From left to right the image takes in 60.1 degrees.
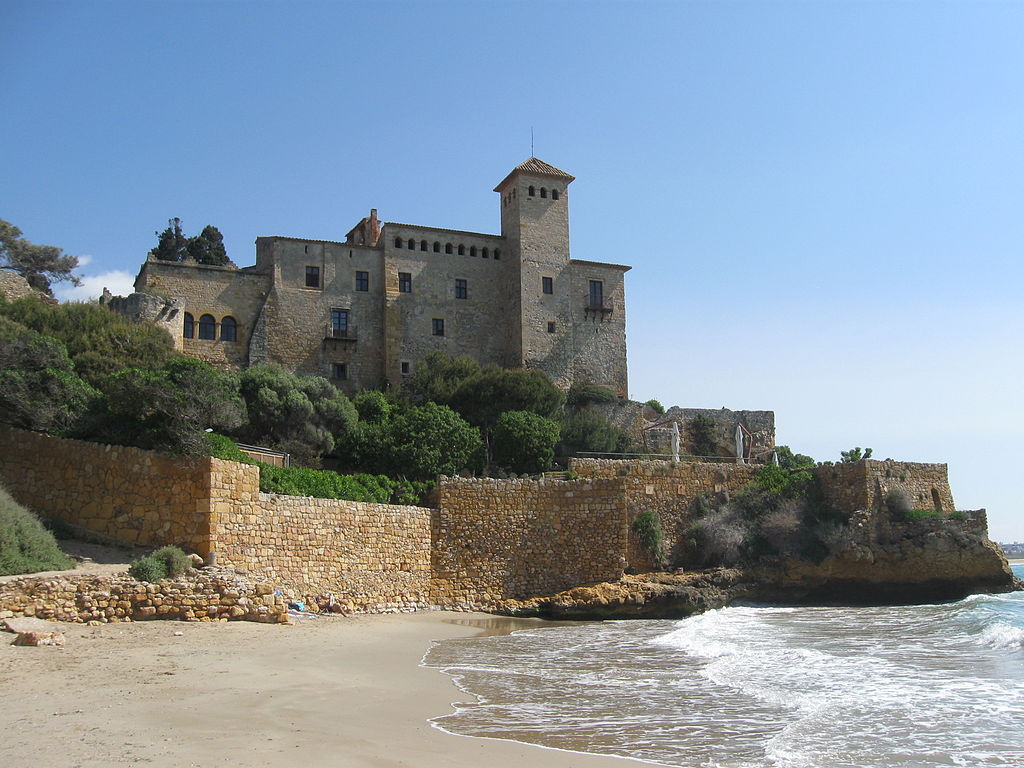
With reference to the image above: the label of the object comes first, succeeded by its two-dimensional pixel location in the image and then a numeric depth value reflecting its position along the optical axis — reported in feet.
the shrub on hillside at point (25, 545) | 43.24
